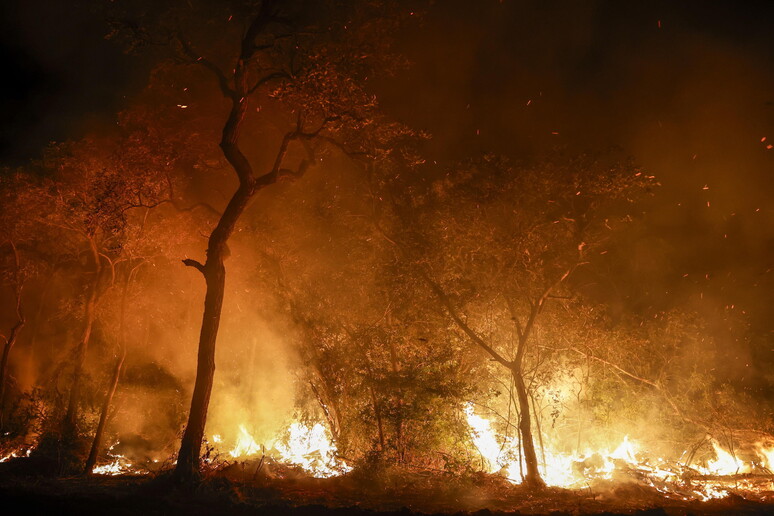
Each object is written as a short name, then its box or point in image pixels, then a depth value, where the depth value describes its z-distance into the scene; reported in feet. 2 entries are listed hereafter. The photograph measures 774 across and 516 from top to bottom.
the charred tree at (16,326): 66.95
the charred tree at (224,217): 43.39
